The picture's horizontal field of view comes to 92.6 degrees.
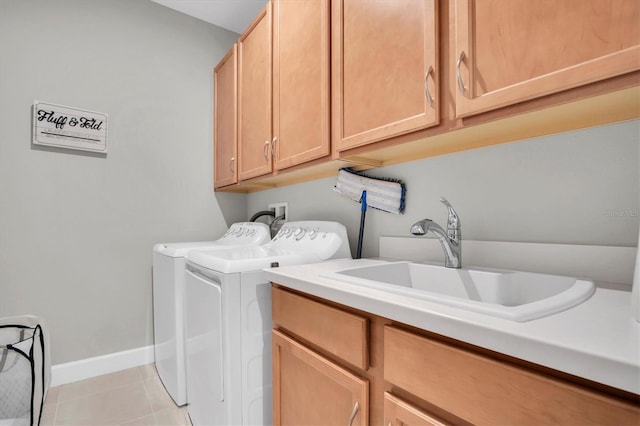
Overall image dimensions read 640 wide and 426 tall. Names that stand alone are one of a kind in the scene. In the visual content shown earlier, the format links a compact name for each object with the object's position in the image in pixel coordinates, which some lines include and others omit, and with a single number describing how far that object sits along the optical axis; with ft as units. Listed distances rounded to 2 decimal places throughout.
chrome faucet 3.48
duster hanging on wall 4.64
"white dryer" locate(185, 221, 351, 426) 3.93
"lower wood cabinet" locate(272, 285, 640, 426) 1.54
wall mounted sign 6.43
